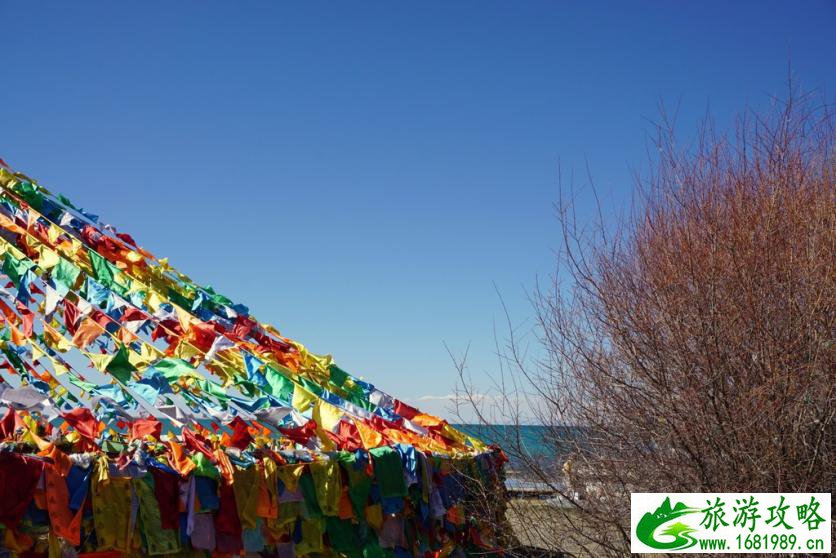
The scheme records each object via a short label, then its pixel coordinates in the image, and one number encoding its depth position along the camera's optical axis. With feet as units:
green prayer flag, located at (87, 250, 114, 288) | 22.62
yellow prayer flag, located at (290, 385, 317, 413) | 18.66
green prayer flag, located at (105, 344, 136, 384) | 17.22
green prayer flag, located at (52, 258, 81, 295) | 20.94
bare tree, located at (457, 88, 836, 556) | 15.51
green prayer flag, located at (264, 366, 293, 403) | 19.02
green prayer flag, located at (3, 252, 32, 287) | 20.81
